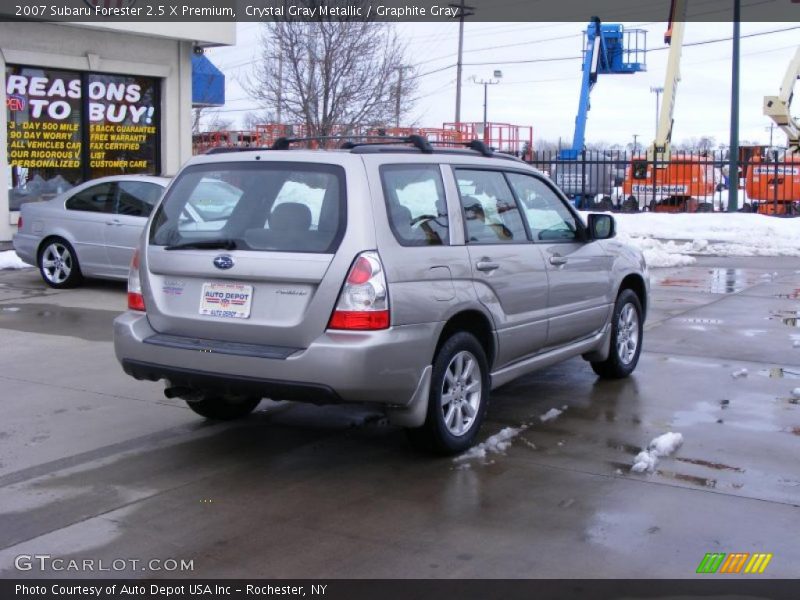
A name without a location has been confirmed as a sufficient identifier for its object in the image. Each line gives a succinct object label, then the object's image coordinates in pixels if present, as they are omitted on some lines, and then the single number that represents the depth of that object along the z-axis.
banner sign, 17.78
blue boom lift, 31.80
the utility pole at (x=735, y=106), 23.41
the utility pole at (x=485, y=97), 74.31
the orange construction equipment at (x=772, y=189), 29.06
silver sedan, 12.27
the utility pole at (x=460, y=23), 45.94
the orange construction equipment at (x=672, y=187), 29.53
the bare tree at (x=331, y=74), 22.16
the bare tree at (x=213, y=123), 56.83
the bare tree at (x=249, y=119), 50.22
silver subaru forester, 5.21
